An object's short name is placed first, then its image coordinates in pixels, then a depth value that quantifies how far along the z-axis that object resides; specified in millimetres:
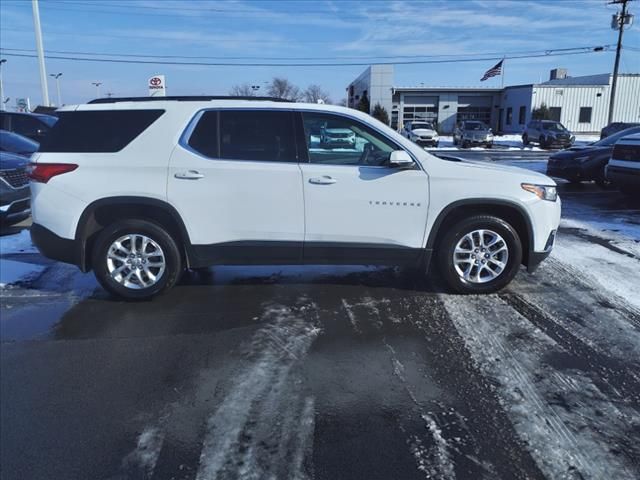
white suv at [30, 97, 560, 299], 4801
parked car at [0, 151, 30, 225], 7617
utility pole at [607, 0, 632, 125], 37281
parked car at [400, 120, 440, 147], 32938
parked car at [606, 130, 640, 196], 9969
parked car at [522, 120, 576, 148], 32312
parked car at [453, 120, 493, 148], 32656
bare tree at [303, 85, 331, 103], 67650
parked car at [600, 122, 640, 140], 27484
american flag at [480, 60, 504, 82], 41781
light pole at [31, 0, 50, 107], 21703
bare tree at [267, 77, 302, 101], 63850
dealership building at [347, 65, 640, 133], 48281
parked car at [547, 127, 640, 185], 13242
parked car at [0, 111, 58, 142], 13234
